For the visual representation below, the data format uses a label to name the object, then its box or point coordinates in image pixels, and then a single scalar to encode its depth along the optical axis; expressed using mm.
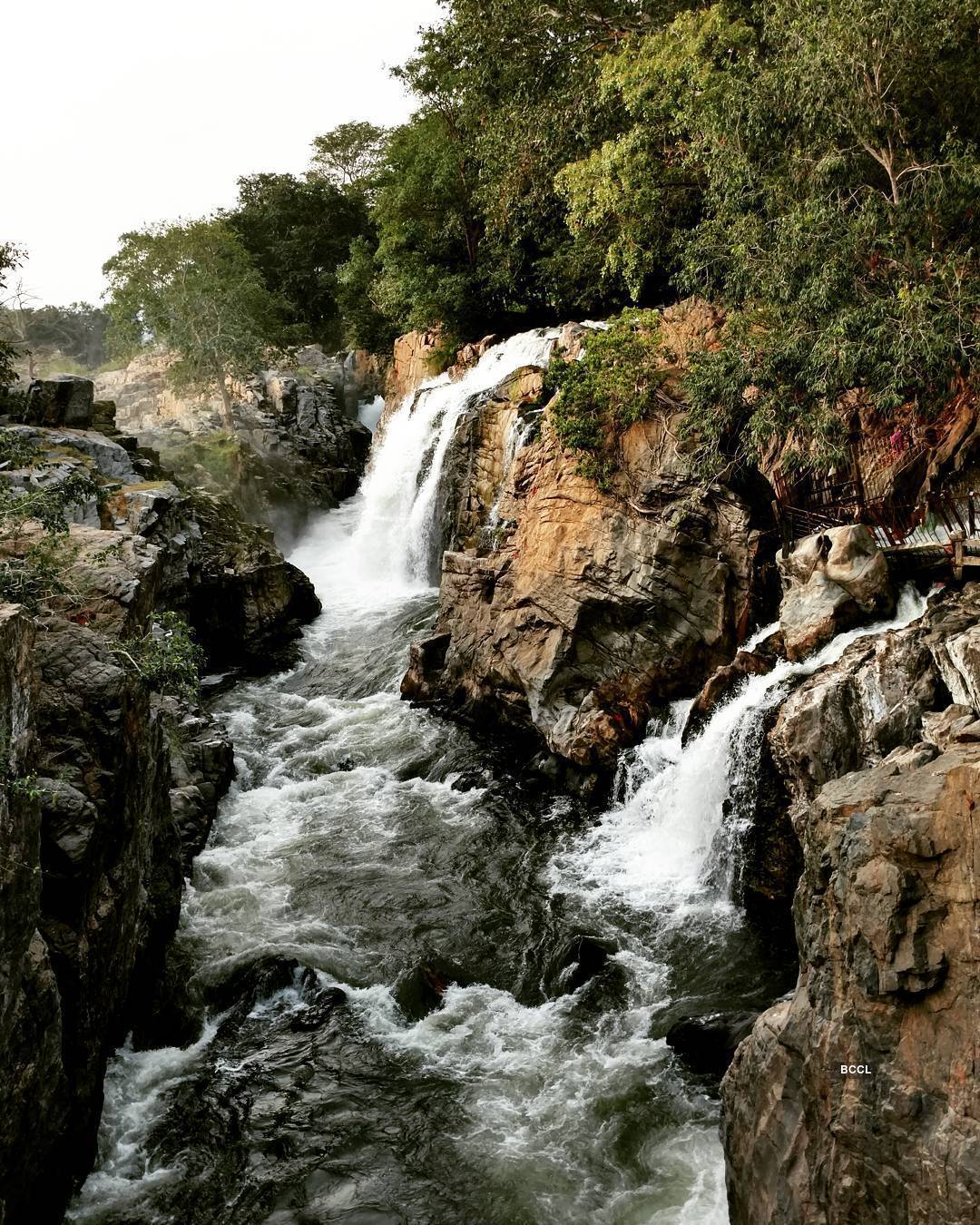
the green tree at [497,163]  22438
